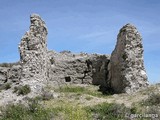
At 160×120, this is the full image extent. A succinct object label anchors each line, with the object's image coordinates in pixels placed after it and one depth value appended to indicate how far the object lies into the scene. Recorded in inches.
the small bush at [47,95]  379.1
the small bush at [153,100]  348.9
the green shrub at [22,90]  393.3
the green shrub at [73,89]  454.8
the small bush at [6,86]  430.8
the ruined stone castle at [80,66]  422.2
